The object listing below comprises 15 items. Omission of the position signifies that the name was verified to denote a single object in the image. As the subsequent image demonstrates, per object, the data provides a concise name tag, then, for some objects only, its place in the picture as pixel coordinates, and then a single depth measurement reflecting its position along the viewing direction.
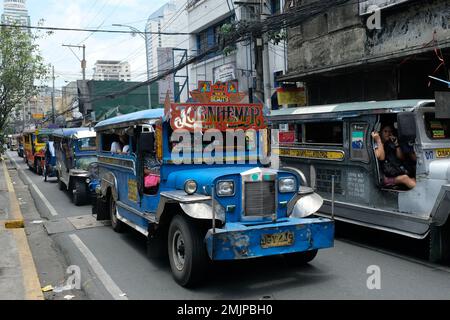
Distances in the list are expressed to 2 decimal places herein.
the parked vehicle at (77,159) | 12.56
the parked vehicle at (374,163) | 6.11
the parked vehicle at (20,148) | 41.19
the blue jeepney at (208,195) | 5.14
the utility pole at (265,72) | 16.55
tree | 18.83
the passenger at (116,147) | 8.47
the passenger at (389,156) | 6.85
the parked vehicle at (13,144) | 63.64
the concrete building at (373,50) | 11.61
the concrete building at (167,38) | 27.73
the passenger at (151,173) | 6.58
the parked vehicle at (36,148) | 23.42
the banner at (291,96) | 17.02
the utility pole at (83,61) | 37.02
